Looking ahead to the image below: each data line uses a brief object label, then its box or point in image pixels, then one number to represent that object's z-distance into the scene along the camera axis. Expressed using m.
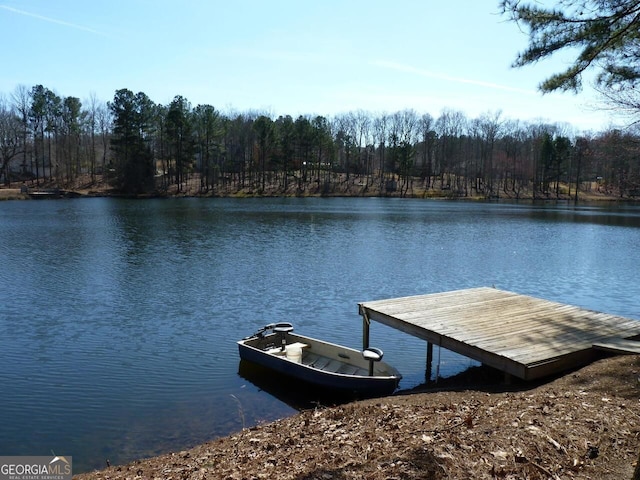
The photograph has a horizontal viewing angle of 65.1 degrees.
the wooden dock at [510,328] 9.07
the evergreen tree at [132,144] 77.94
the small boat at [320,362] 10.16
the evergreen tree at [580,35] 7.51
